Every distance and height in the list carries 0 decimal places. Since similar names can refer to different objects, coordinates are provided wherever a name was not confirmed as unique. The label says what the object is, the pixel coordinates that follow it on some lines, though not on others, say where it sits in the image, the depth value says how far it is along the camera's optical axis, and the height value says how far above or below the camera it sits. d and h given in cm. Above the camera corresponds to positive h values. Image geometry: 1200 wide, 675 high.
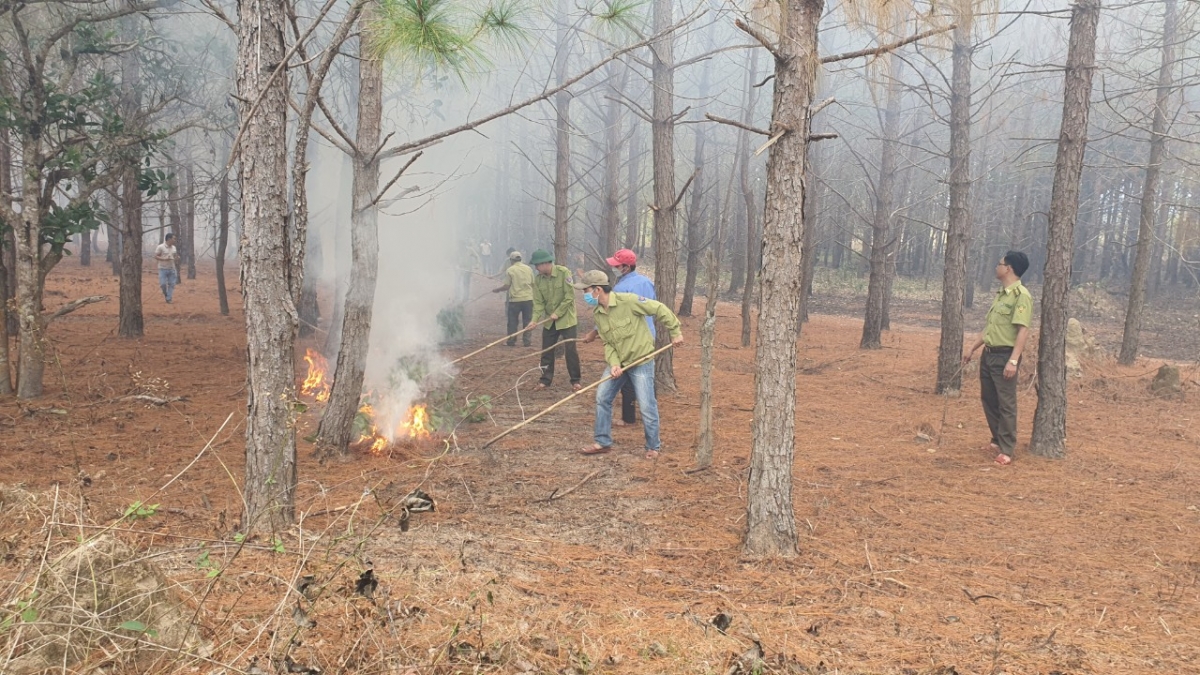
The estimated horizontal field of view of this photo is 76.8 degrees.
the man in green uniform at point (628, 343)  734 -68
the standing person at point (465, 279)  2025 -44
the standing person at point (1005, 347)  705 -51
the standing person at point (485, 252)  3143 +52
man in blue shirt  837 -14
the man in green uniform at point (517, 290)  1370 -42
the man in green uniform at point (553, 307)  1046 -57
